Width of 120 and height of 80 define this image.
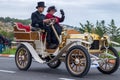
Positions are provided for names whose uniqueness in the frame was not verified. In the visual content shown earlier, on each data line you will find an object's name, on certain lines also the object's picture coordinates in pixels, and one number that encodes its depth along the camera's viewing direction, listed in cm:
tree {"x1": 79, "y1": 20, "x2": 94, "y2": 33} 5381
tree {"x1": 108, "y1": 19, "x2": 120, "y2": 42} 5337
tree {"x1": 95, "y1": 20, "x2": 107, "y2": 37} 5262
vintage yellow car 967
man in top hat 1092
